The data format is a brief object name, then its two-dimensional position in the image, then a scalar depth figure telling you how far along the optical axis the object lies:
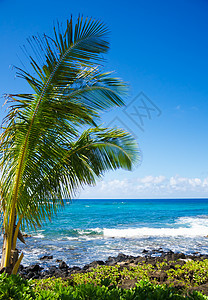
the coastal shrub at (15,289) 3.16
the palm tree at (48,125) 4.23
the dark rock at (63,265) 10.01
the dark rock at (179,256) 9.72
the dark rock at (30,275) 8.86
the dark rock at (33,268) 9.75
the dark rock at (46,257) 11.88
